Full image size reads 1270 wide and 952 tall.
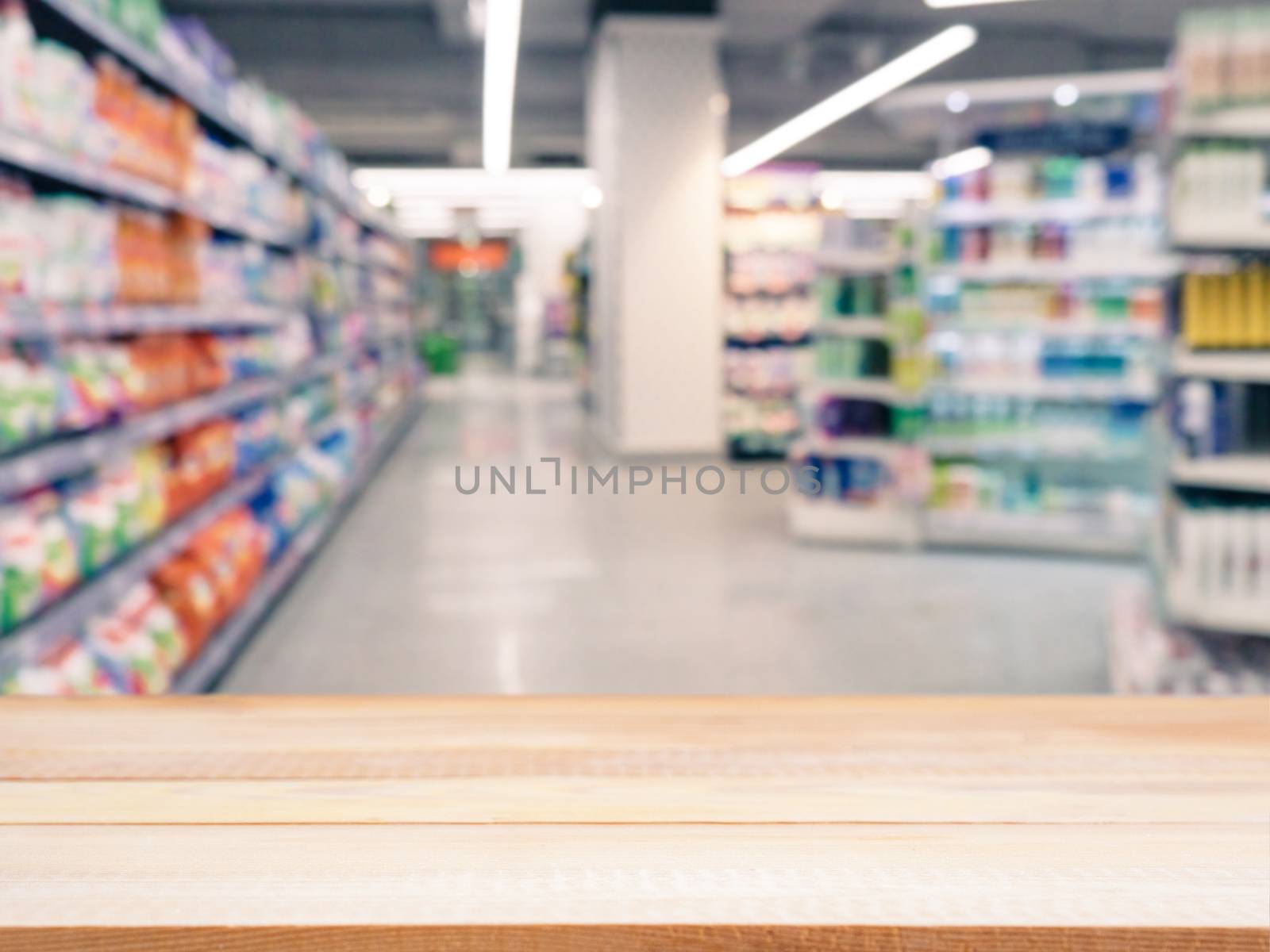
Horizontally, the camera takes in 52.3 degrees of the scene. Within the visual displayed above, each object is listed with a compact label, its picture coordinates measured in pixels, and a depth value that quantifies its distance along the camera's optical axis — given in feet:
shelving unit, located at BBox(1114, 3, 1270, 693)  11.03
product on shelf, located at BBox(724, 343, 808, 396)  32.48
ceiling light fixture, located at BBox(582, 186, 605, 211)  36.84
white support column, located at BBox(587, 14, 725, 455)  32.04
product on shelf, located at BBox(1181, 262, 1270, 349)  11.03
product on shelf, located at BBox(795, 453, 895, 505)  21.03
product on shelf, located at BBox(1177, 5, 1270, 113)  11.00
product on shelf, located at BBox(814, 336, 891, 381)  21.07
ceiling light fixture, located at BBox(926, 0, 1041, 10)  24.76
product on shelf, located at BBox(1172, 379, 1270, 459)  11.34
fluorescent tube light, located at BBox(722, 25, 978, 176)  28.39
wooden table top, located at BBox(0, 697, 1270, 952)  2.83
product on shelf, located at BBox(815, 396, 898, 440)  21.21
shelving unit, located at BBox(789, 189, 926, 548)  20.71
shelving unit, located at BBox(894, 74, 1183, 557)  19.63
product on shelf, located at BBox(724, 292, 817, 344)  32.35
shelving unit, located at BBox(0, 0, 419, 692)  9.07
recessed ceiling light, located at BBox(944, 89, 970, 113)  20.26
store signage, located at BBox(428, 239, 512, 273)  109.91
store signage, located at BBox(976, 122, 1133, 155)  20.27
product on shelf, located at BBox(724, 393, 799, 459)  32.35
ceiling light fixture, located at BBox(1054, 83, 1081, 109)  19.53
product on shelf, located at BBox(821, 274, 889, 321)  20.93
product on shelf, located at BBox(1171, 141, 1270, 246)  11.01
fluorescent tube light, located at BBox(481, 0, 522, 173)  23.71
